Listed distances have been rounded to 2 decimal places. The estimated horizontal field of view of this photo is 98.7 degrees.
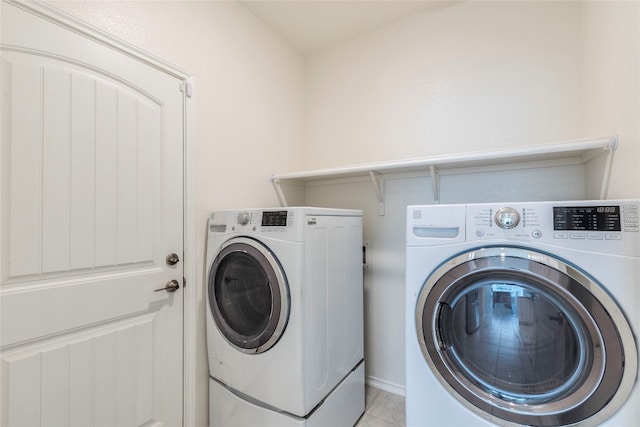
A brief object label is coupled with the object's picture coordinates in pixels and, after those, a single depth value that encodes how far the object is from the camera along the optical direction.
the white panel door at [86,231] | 1.00
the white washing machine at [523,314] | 0.83
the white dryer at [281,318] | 1.29
